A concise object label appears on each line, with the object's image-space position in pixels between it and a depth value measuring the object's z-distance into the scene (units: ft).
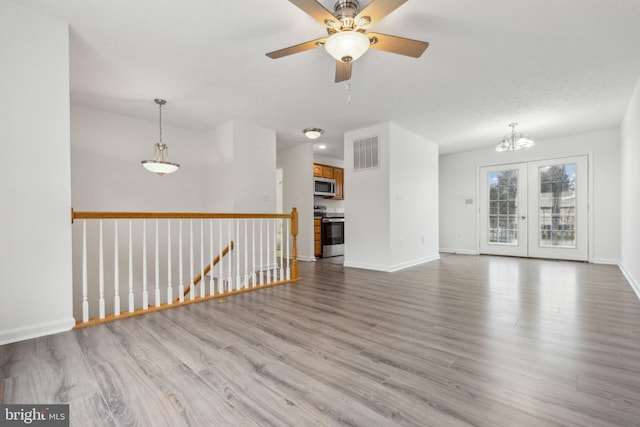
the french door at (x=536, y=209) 18.98
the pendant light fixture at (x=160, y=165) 12.88
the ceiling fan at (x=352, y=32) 5.97
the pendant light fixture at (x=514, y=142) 15.72
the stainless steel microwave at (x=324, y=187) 22.12
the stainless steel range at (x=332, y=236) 22.09
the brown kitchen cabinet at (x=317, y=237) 21.59
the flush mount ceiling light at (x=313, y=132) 16.42
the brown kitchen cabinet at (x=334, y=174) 23.06
